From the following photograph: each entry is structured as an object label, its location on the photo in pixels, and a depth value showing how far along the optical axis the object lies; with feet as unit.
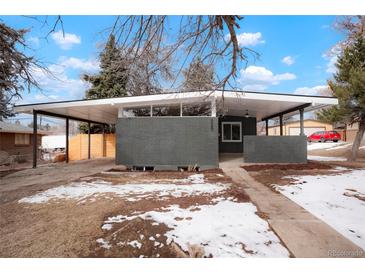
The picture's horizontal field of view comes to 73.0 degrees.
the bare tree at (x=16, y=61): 19.64
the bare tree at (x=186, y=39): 12.39
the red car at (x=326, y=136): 83.18
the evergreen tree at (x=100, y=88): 61.11
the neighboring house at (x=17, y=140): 57.36
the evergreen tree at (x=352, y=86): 35.29
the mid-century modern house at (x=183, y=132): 30.37
